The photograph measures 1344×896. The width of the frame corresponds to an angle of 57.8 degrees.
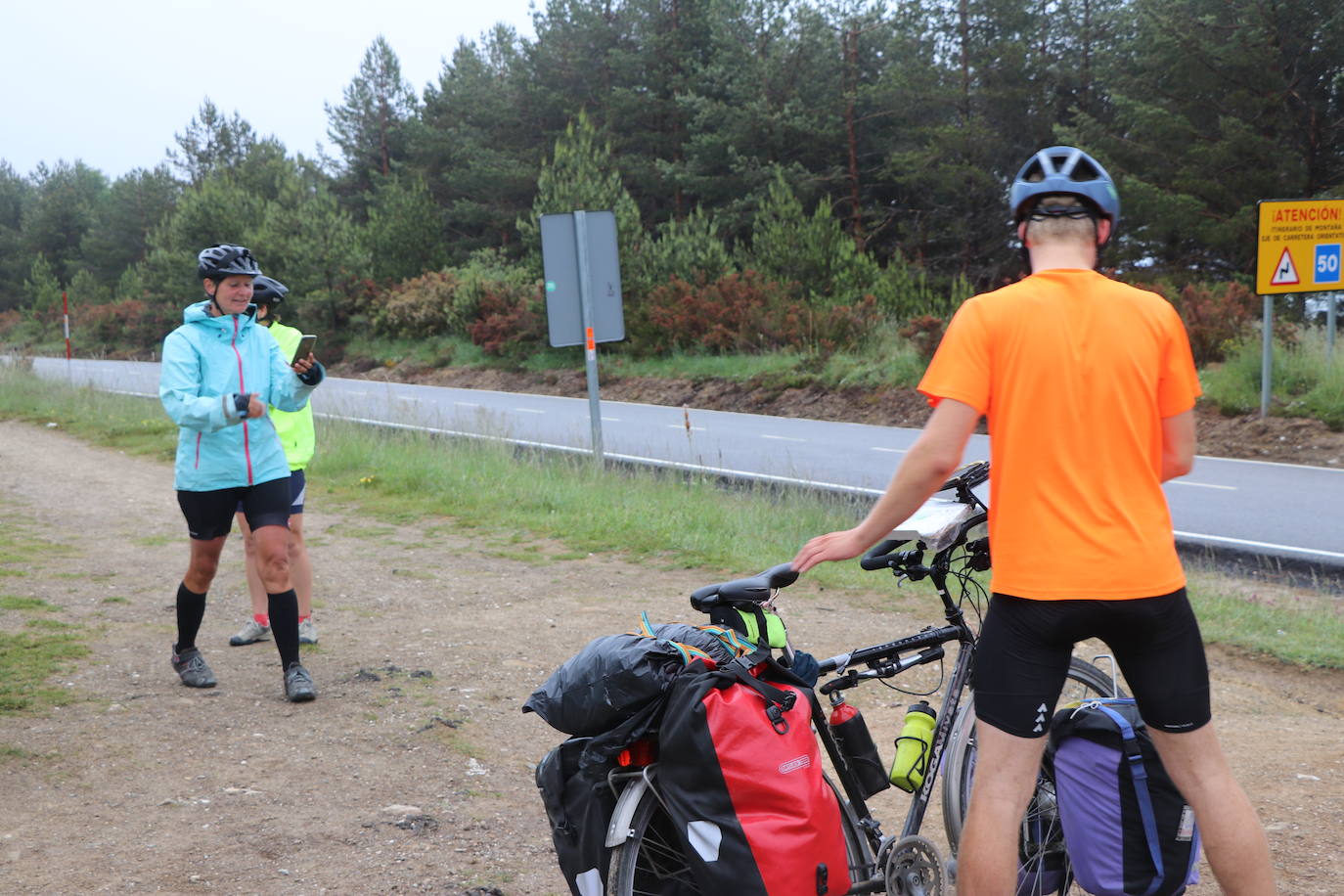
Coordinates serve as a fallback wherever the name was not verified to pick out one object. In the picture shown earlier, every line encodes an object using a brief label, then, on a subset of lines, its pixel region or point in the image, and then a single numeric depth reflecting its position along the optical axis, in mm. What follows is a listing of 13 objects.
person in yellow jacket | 6250
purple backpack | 2863
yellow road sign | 15641
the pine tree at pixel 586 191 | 30750
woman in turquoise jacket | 5219
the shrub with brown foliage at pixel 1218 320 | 18547
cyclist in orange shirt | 2494
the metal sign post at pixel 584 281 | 12547
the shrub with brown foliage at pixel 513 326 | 30578
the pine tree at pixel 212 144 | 66562
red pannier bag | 2637
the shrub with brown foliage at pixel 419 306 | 35562
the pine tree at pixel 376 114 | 51469
